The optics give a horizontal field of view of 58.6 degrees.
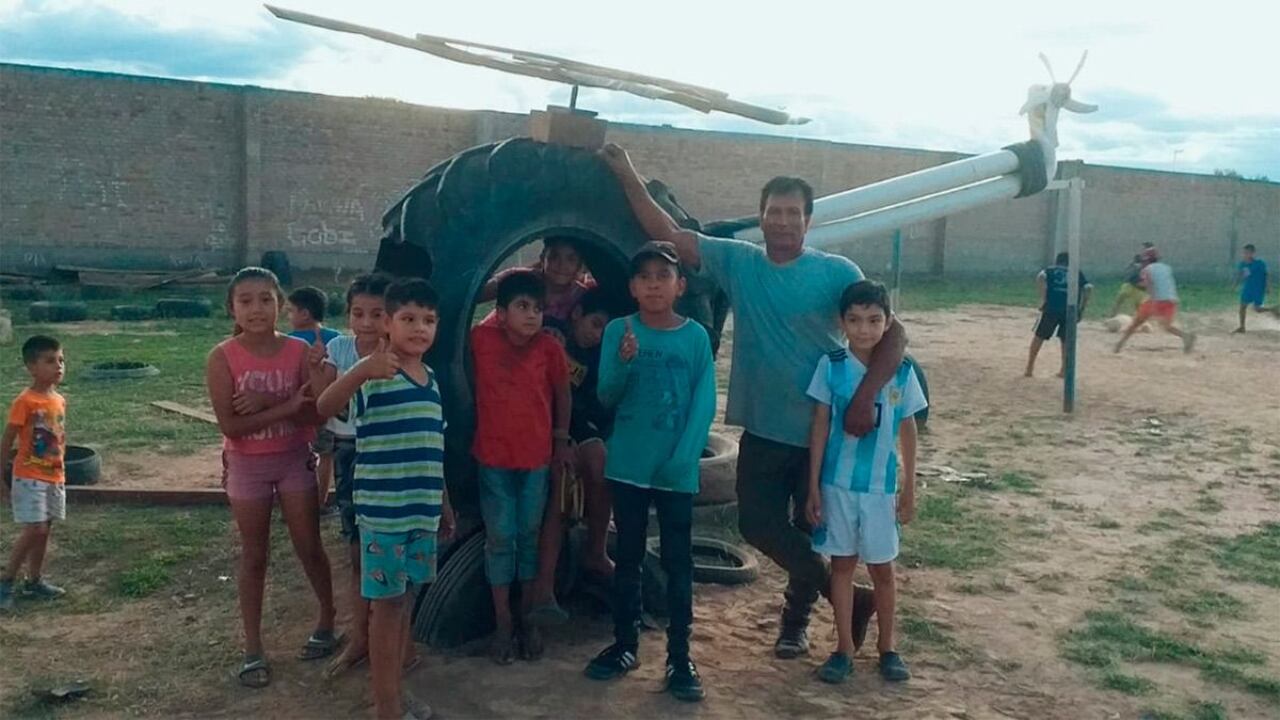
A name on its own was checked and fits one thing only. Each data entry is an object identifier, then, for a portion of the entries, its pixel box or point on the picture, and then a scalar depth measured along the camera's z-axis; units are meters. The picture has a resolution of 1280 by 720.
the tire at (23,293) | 17.81
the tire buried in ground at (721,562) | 5.53
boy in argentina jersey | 4.33
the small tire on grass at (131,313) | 16.44
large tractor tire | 4.57
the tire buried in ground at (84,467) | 6.87
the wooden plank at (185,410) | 9.24
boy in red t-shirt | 4.32
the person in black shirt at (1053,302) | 12.58
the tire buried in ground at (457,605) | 4.53
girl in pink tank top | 4.05
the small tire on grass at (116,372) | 11.05
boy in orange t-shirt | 5.10
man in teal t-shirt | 4.43
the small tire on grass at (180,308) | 16.81
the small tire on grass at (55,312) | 15.78
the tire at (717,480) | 6.43
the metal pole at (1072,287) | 10.43
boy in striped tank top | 3.72
